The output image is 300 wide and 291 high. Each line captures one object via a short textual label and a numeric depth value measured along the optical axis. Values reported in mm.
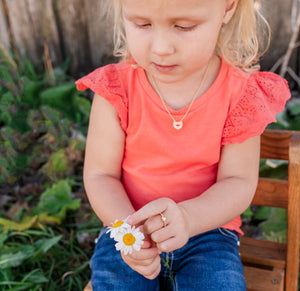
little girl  678
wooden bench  724
